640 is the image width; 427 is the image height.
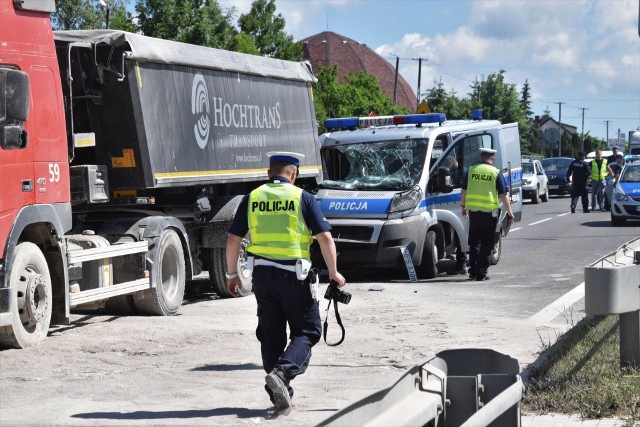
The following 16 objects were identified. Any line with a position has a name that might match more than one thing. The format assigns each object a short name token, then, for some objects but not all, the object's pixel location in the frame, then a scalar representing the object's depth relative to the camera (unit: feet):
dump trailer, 34.60
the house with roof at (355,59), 328.90
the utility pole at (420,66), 253.24
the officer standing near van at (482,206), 54.95
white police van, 55.31
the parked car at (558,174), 166.50
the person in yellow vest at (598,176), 115.96
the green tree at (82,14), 153.89
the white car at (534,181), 144.46
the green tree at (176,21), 145.07
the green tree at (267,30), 172.96
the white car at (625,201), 95.81
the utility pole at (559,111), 501.15
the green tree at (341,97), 185.00
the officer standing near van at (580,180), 111.04
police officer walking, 25.98
